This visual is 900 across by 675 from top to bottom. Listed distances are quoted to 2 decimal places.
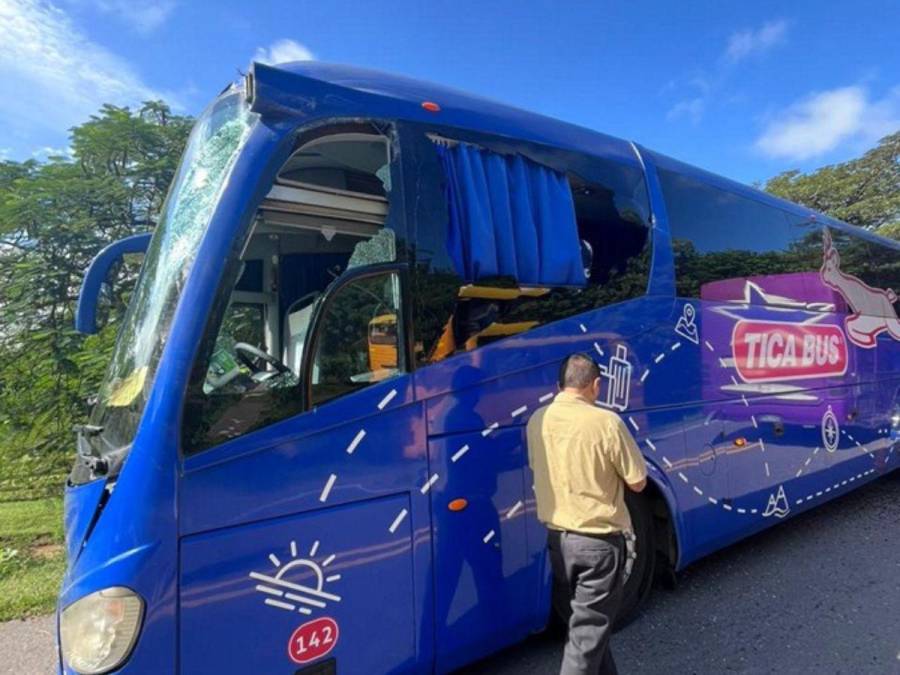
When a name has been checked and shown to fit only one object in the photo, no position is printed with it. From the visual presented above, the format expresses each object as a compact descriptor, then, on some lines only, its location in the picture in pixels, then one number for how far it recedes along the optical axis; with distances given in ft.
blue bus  7.04
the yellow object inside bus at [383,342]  8.54
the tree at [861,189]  80.64
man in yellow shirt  8.80
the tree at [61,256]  22.03
